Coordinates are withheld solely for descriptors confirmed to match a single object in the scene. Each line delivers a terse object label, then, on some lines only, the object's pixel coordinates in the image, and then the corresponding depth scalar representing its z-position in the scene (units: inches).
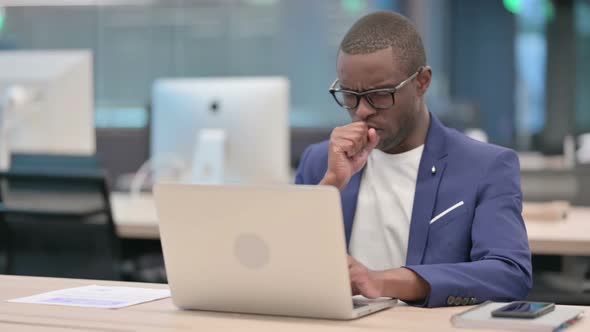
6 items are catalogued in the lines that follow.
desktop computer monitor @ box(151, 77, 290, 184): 186.8
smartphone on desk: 105.7
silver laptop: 105.6
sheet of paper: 117.1
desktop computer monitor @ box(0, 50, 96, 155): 206.6
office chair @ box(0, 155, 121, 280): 170.7
